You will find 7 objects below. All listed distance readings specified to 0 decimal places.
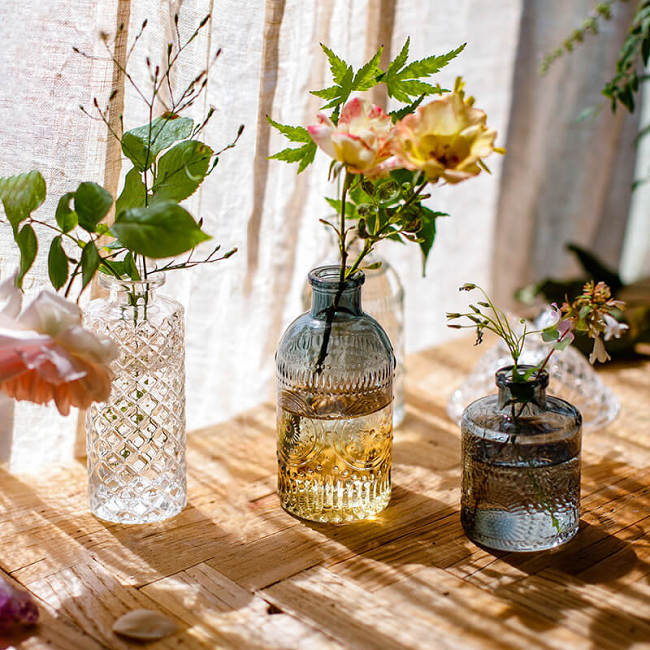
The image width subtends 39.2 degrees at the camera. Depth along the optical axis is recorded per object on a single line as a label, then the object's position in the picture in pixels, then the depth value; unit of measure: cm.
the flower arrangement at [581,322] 90
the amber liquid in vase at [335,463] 98
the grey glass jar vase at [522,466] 91
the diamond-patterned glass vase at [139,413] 96
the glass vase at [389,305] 126
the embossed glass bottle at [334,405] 97
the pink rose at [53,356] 79
